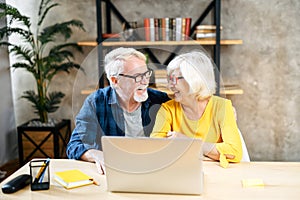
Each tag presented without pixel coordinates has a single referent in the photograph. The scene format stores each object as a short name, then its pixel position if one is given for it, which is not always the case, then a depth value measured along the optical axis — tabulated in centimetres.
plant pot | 347
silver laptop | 136
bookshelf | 330
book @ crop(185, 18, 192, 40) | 336
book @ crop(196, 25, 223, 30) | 334
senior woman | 160
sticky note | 151
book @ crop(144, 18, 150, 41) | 343
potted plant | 343
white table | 143
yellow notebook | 154
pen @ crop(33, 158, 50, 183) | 154
